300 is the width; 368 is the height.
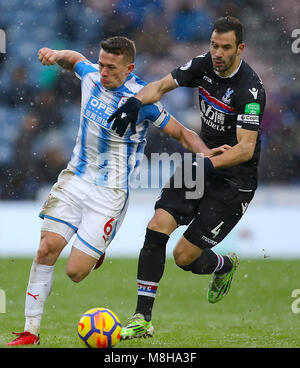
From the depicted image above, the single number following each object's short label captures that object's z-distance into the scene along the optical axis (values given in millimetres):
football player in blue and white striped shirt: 11656
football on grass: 10227
